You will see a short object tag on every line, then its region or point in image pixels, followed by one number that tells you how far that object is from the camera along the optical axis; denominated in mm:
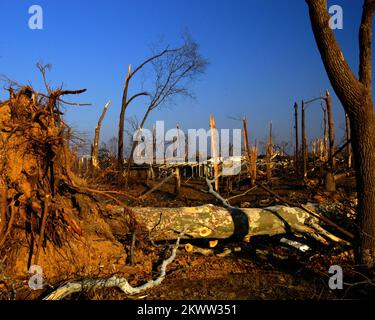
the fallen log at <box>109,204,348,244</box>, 6285
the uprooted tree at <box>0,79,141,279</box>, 4824
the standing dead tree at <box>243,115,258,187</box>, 16016
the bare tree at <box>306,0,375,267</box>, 4590
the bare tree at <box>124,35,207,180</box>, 18644
